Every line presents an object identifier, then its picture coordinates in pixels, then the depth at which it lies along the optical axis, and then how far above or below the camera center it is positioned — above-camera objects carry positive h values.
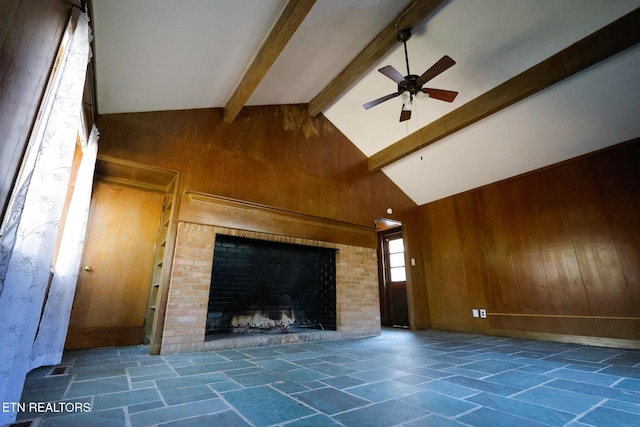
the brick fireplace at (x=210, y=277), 3.34 +0.13
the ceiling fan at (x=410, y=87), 3.23 +2.37
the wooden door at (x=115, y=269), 3.57 +0.25
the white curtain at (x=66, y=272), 2.46 +0.15
